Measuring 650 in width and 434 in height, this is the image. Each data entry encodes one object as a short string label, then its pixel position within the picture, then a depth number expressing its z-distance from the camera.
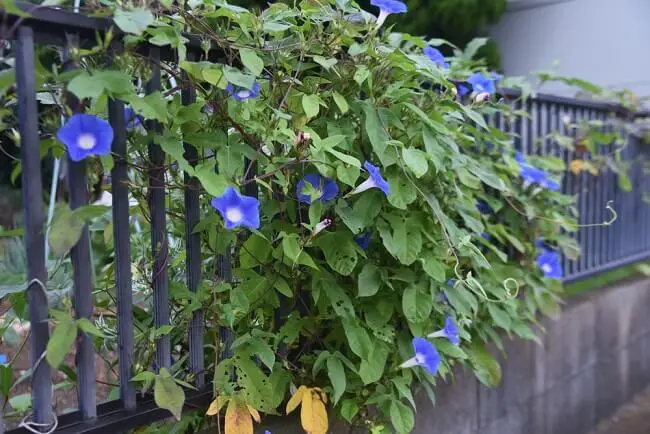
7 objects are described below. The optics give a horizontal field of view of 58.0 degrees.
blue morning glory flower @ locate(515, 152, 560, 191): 2.37
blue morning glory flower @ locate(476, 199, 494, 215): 2.36
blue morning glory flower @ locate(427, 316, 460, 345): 1.66
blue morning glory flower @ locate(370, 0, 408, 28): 1.51
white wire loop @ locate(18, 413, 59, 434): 1.12
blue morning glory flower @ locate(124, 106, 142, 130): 1.36
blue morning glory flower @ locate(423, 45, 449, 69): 1.82
